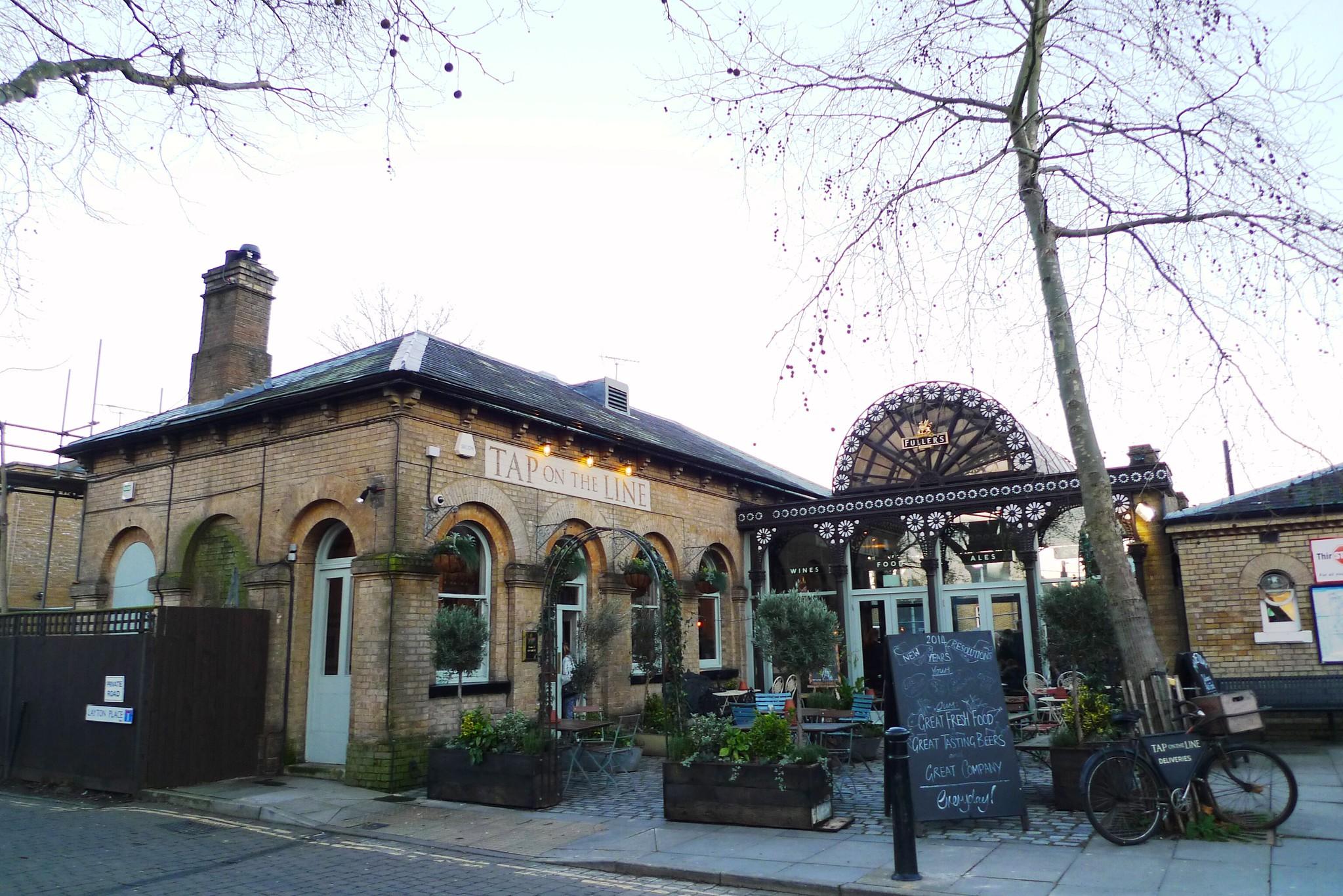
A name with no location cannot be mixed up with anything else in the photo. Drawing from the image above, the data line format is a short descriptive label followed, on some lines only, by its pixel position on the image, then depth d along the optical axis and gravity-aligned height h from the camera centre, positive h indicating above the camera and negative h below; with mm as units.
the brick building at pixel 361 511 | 11555 +2057
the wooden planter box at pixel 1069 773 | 8602 -1143
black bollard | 6652 -1183
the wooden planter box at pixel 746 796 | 8445 -1294
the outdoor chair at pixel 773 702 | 12031 -637
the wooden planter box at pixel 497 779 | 9781 -1267
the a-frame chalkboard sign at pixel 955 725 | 8125 -664
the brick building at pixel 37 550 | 24312 +3004
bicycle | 7375 -1067
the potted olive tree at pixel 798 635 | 10617 +182
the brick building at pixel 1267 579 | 13461 +918
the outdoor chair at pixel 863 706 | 11586 -685
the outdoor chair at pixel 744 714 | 13242 -852
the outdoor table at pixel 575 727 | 10508 -781
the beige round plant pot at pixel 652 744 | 13945 -1301
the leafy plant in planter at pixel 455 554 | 11734 +1274
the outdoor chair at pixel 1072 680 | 8888 -332
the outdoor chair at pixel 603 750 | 11539 -1155
